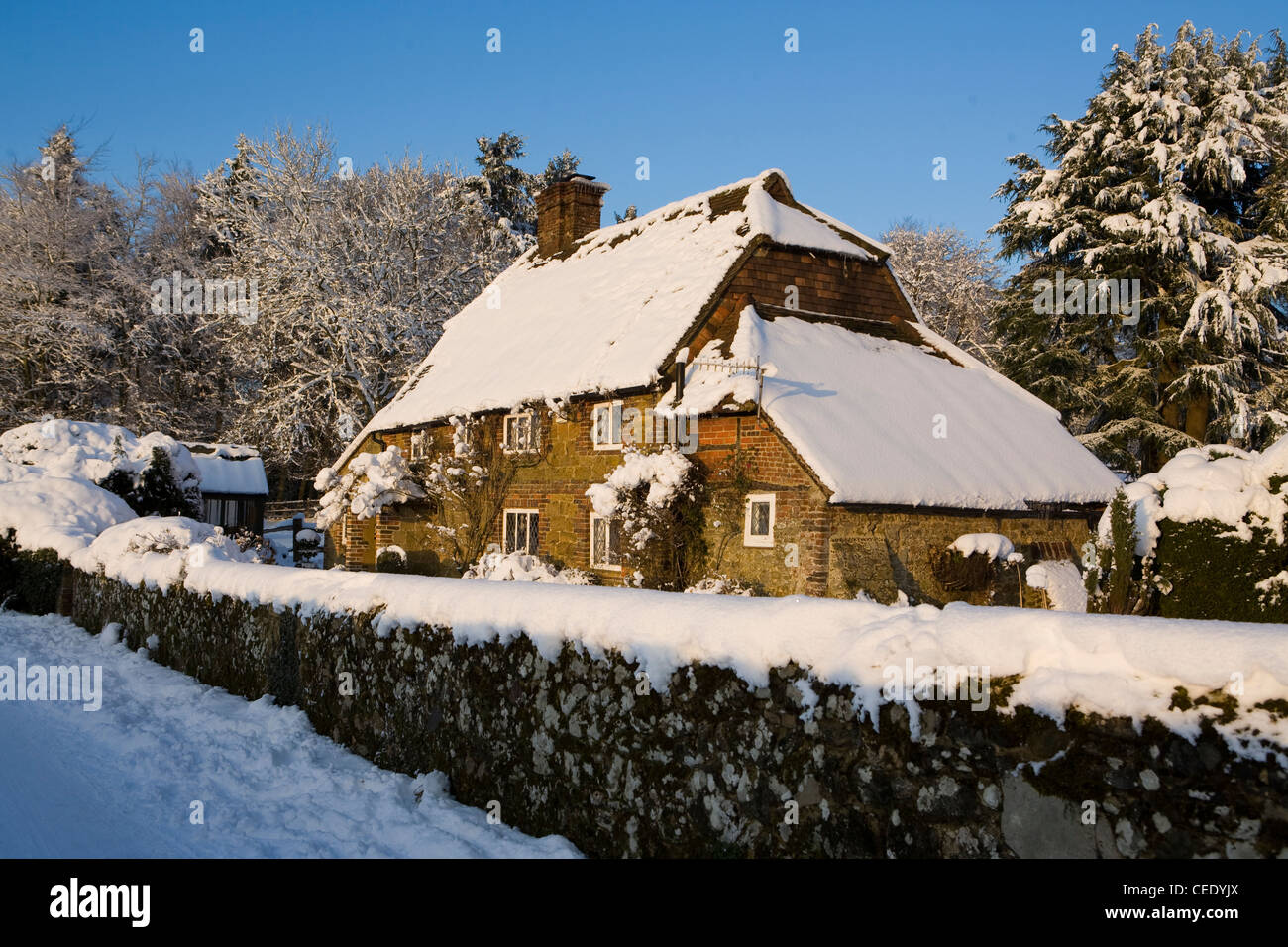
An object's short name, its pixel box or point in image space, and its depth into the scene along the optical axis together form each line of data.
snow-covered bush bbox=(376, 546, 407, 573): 24.27
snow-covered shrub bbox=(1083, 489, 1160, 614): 8.34
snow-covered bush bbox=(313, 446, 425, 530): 23.00
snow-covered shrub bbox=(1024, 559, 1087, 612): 15.81
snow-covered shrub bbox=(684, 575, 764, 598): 15.20
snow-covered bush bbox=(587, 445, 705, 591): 16.28
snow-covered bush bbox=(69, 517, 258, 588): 13.43
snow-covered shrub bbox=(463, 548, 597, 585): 17.72
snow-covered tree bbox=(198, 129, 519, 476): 33.84
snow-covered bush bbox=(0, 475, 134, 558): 18.09
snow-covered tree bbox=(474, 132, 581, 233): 52.44
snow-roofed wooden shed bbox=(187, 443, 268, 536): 35.47
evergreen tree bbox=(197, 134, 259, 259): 36.75
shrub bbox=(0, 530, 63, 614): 17.86
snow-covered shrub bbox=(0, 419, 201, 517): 24.34
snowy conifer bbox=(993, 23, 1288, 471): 24.80
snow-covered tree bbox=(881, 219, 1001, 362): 43.28
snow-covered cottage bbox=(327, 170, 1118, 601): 15.26
